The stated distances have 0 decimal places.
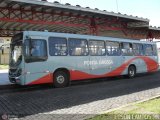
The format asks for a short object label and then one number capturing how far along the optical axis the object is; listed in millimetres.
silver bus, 8159
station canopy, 10876
